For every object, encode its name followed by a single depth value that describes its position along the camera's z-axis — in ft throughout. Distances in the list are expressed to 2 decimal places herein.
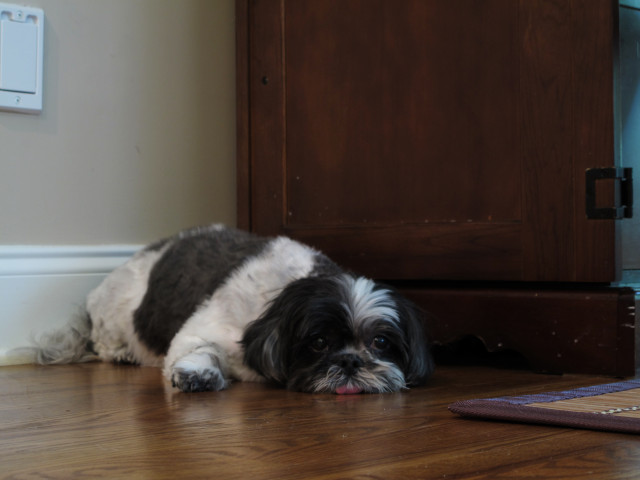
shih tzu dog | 6.66
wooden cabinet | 7.43
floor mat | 4.70
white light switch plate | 8.70
